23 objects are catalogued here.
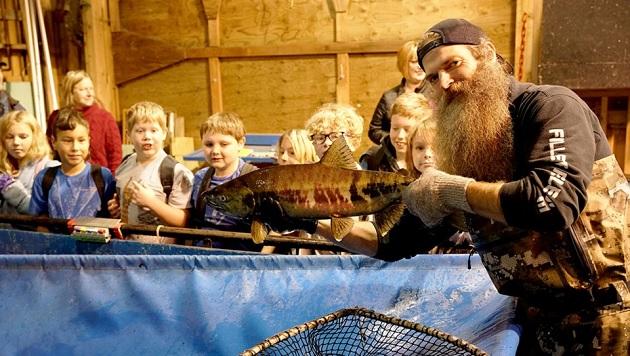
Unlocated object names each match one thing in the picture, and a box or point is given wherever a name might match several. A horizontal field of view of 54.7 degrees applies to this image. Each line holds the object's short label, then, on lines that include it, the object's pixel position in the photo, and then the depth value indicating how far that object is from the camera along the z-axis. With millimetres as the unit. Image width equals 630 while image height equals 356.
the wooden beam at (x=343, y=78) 6781
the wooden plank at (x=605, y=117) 6020
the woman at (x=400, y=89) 4113
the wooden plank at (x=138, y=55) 7219
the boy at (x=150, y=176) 3146
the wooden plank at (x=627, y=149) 5953
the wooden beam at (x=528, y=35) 6246
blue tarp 2178
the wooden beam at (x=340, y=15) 6695
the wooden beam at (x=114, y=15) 7301
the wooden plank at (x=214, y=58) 6992
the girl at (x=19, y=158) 3744
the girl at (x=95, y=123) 4770
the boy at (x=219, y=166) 3078
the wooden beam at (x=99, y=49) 7152
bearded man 1514
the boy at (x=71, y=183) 3496
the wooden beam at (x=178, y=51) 6723
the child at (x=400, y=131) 3171
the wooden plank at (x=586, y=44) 5625
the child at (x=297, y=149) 3236
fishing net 1739
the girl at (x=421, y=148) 2659
